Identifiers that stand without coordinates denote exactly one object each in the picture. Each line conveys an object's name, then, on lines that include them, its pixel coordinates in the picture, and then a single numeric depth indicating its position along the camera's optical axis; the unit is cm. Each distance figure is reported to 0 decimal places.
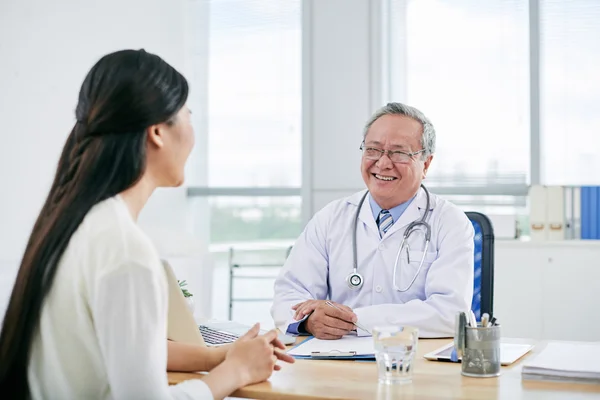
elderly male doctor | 398
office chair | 416
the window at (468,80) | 603
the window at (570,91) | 590
